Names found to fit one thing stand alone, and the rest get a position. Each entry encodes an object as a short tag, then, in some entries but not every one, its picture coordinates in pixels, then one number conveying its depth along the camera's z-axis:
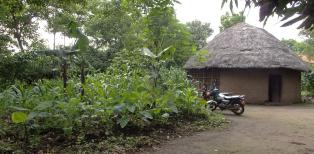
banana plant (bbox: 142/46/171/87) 4.97
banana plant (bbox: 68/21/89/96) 4.36
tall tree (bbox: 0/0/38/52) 12.12
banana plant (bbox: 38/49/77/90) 4.94
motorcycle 7.58
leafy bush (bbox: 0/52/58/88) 8.82
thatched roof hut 11.23
